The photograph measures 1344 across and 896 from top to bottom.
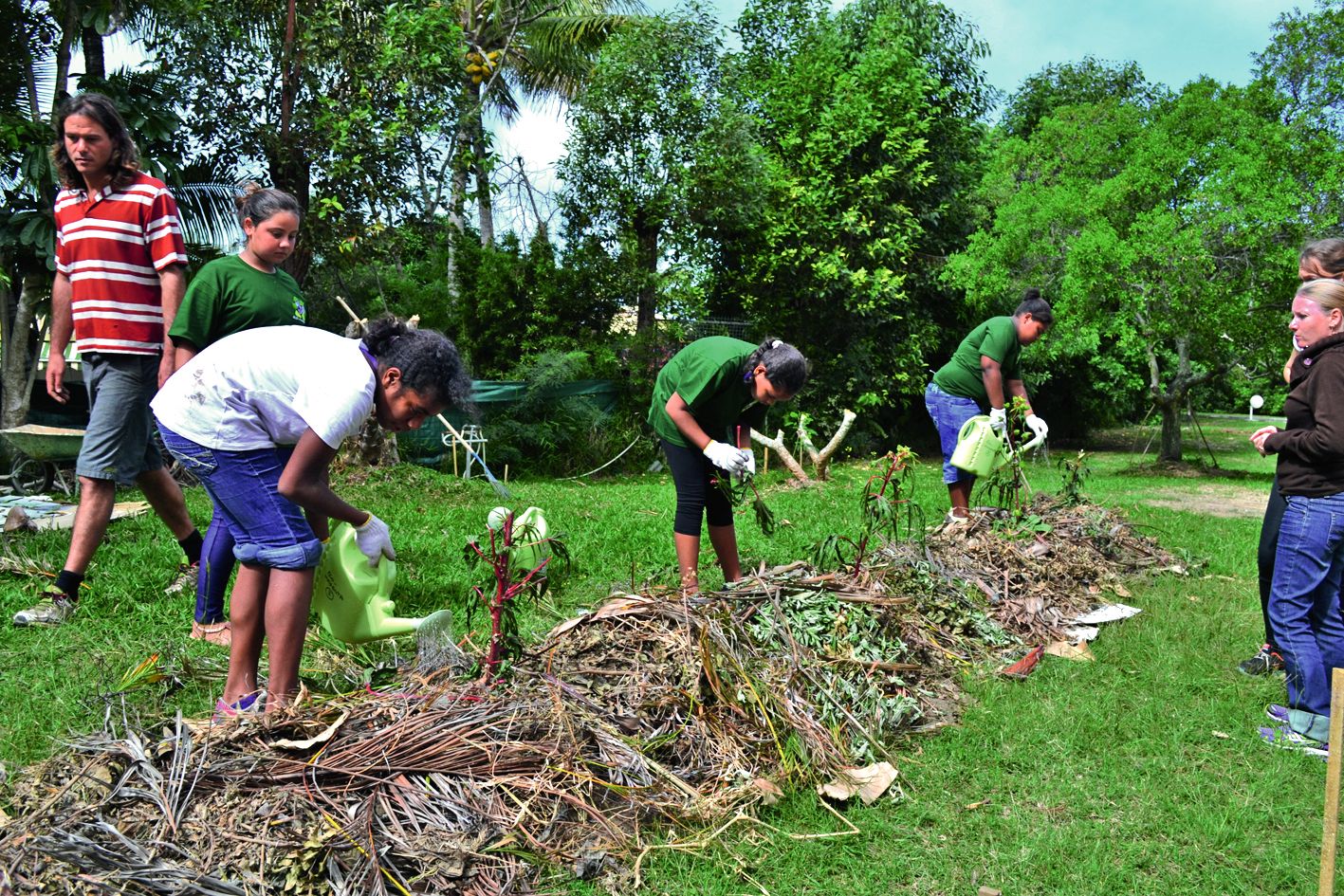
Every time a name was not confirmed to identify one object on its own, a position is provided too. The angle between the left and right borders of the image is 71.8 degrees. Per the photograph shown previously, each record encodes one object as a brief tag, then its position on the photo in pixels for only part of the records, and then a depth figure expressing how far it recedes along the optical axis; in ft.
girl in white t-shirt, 8.13
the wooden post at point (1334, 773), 6.02
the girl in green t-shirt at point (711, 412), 12.39
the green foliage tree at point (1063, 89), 66.64
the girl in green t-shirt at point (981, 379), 18.08
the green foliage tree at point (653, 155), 38.60
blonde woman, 9.86
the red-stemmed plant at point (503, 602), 8.45
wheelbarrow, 22.30
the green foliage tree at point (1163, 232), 33.40
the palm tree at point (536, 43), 48.32
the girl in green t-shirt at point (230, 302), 11.16
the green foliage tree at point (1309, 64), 35.58
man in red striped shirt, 11.92
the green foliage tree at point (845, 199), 41.93
